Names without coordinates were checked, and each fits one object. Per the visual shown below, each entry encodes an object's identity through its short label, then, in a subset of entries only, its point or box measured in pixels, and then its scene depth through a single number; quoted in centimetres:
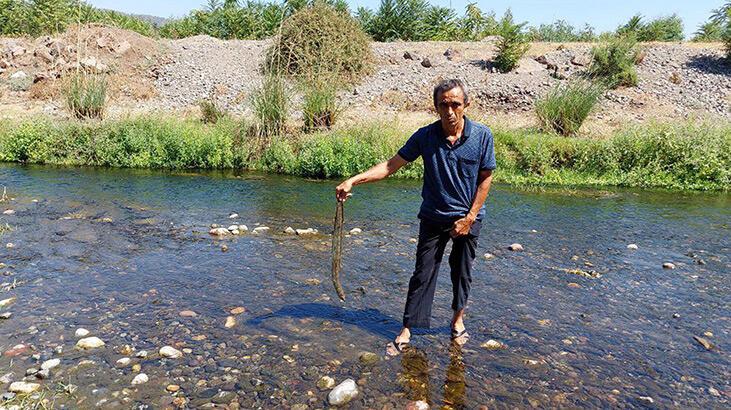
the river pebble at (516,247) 816
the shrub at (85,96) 1568
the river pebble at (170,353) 466
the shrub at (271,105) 1407
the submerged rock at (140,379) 422
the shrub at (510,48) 2202
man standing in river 435
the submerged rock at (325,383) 429
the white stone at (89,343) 473
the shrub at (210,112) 1641
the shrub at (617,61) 2081
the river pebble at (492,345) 501
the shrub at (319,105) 1520
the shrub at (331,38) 2142
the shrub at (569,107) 1516
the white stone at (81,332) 495
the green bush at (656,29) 2547
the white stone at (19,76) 2202
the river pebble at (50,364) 435
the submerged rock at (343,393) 408
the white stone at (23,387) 401
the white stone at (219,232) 861
